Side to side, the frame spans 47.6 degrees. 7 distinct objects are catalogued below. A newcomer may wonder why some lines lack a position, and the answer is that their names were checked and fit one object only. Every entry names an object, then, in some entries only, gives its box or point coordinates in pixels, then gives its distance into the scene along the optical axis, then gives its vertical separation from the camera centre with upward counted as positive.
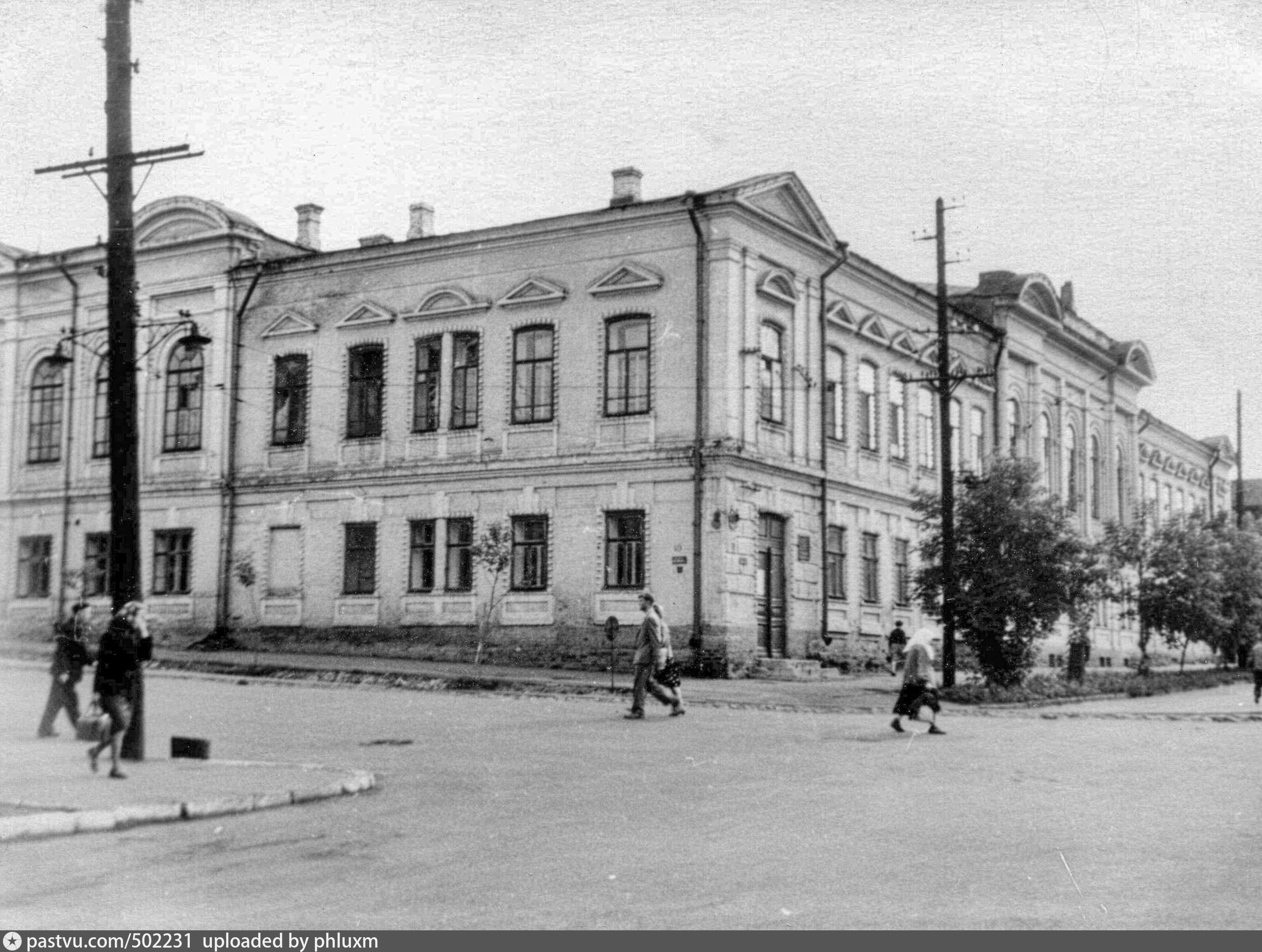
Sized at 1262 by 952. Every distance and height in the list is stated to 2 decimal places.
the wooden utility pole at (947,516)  25.12 +1.49
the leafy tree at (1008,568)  24.92 +0.60
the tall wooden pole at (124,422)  11.95 +1.44
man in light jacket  18.44 -0.74
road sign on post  19.45 -0.41
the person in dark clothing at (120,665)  11.61 -0.60
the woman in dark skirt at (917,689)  17.86 -1.10
